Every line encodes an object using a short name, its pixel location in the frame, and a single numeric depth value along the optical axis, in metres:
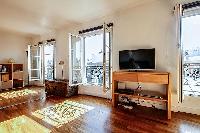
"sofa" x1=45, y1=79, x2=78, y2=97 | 3.21
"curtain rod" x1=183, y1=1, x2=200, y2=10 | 1.96
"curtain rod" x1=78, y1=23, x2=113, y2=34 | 2.87
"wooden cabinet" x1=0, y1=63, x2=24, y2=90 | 4.19
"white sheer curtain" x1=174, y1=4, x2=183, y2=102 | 1.96
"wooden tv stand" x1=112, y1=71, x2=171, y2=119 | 1.92
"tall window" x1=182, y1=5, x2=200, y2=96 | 2.08
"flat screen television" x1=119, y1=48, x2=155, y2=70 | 2.23
